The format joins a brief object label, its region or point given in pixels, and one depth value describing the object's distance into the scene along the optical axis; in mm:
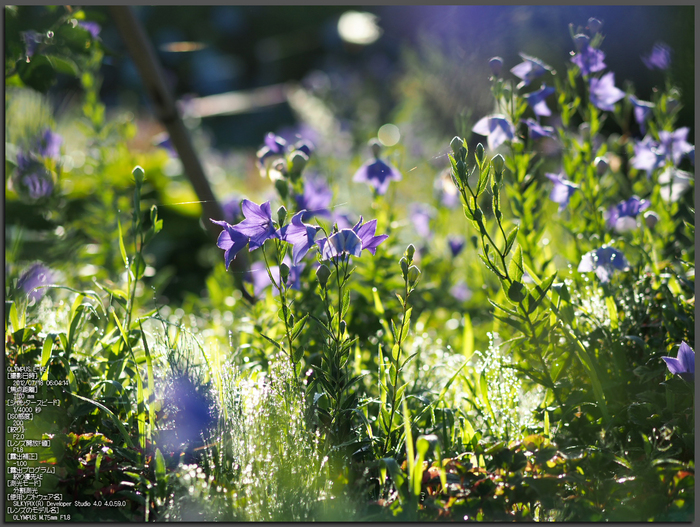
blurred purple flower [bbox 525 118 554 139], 2384
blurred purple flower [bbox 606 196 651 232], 2399
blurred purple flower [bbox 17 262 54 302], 2496
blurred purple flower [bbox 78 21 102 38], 2586
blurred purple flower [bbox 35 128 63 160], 2823
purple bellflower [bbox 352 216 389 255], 2219
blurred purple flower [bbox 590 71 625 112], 2427
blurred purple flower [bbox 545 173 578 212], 2395
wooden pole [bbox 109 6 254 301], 2575
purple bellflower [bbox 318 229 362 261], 2181
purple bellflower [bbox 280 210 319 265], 2204
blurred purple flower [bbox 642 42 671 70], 2513
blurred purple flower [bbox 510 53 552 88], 2363
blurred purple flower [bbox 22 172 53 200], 2787
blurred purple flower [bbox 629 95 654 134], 2480
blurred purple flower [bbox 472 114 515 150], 2342
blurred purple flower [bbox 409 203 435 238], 2814
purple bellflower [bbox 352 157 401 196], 2465
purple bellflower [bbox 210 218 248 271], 2208
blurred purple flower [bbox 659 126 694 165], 2466
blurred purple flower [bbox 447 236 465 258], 2785
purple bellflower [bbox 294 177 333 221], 2467
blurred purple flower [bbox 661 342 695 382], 2223
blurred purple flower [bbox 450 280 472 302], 2780
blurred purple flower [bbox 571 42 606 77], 2391
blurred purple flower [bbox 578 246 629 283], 2326
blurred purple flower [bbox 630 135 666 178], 2444
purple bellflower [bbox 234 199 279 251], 2207
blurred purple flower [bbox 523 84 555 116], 2390
